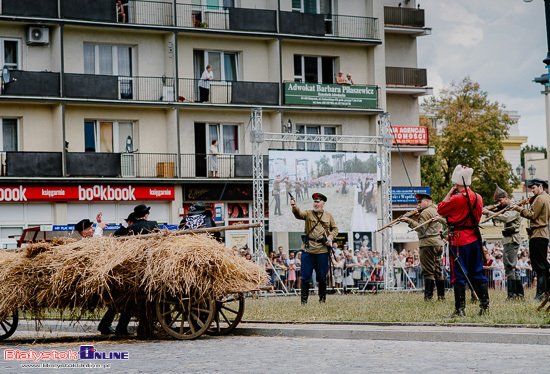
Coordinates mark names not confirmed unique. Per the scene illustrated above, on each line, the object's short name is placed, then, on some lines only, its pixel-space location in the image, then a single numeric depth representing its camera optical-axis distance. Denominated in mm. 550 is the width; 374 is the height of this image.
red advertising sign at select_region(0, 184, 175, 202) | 35719
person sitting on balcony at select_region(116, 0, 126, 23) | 38594
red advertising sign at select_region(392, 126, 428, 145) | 47781
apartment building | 36438
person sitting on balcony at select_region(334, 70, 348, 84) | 42128
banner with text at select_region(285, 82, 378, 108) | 41031
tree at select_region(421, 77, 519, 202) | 55562
